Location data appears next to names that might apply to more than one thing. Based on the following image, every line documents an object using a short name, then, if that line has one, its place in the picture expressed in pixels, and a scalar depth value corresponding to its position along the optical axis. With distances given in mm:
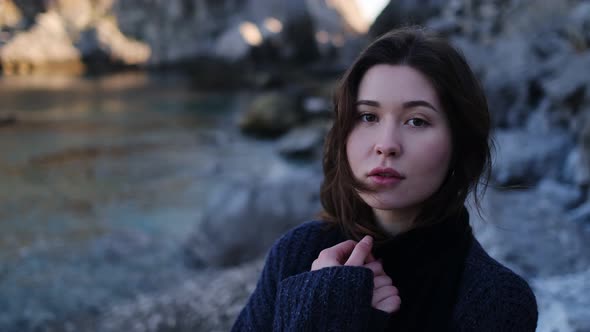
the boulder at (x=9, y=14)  11855
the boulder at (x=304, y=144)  8226
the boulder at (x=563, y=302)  1899
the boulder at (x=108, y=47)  28750
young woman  1111
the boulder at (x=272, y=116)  10469
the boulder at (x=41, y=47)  21547
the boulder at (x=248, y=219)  4188
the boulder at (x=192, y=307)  3006
